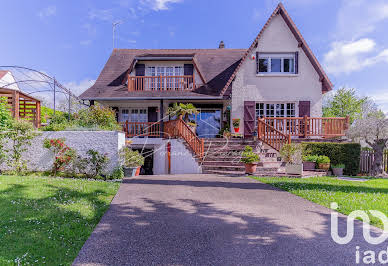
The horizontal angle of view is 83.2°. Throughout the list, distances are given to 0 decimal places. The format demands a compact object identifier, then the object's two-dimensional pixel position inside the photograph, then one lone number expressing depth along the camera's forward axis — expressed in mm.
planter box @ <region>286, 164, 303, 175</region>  8945
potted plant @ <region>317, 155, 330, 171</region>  10039
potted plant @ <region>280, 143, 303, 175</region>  9211
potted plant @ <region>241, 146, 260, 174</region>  9188
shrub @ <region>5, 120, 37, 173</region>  8234
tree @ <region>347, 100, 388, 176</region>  9969
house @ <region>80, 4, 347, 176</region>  13531
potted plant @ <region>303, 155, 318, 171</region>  10191
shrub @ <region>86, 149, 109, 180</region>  8344
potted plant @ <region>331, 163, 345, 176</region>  10078
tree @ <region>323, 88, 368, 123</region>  28406
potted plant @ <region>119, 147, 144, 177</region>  8739
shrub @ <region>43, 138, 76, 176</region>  8258
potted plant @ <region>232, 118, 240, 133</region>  13570
